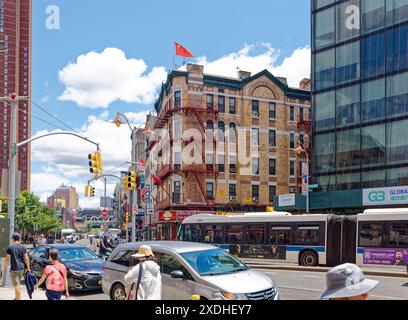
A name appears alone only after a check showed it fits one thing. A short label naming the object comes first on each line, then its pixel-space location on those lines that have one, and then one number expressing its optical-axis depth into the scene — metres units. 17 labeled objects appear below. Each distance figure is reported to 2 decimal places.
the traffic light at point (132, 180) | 29.03
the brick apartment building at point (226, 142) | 50.44
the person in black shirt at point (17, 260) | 12.68
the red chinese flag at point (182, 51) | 46.58
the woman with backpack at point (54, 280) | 9.64
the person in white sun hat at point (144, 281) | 6.75
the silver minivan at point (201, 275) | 9.08
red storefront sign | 48.72
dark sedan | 14.99
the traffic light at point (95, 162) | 23.83
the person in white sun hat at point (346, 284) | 3.70
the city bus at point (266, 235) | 24.33
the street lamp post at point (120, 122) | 31.54
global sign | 36.12
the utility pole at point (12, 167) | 17.17
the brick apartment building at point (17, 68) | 156.38
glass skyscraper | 41.84
